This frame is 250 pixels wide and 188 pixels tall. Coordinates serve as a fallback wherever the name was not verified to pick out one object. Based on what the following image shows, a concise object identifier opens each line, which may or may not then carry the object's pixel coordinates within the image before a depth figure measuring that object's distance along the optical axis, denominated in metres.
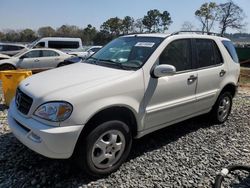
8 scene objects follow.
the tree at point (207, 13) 40.09
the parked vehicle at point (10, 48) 11.18
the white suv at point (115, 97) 2.10
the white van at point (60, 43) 13.37
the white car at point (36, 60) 8.63
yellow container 4.37
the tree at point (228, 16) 38.82
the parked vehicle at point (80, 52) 12.77
